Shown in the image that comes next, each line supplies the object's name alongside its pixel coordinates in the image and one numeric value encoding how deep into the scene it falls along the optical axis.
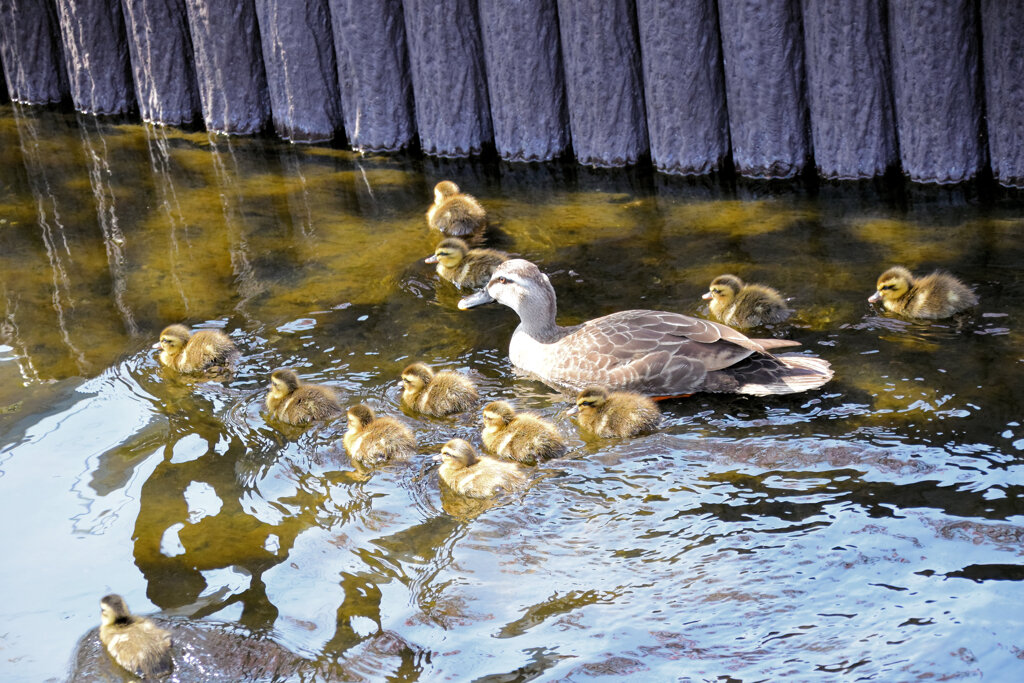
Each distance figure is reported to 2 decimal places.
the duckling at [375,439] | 11.28
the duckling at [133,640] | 8.77
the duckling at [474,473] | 10.75
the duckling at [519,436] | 11.21
